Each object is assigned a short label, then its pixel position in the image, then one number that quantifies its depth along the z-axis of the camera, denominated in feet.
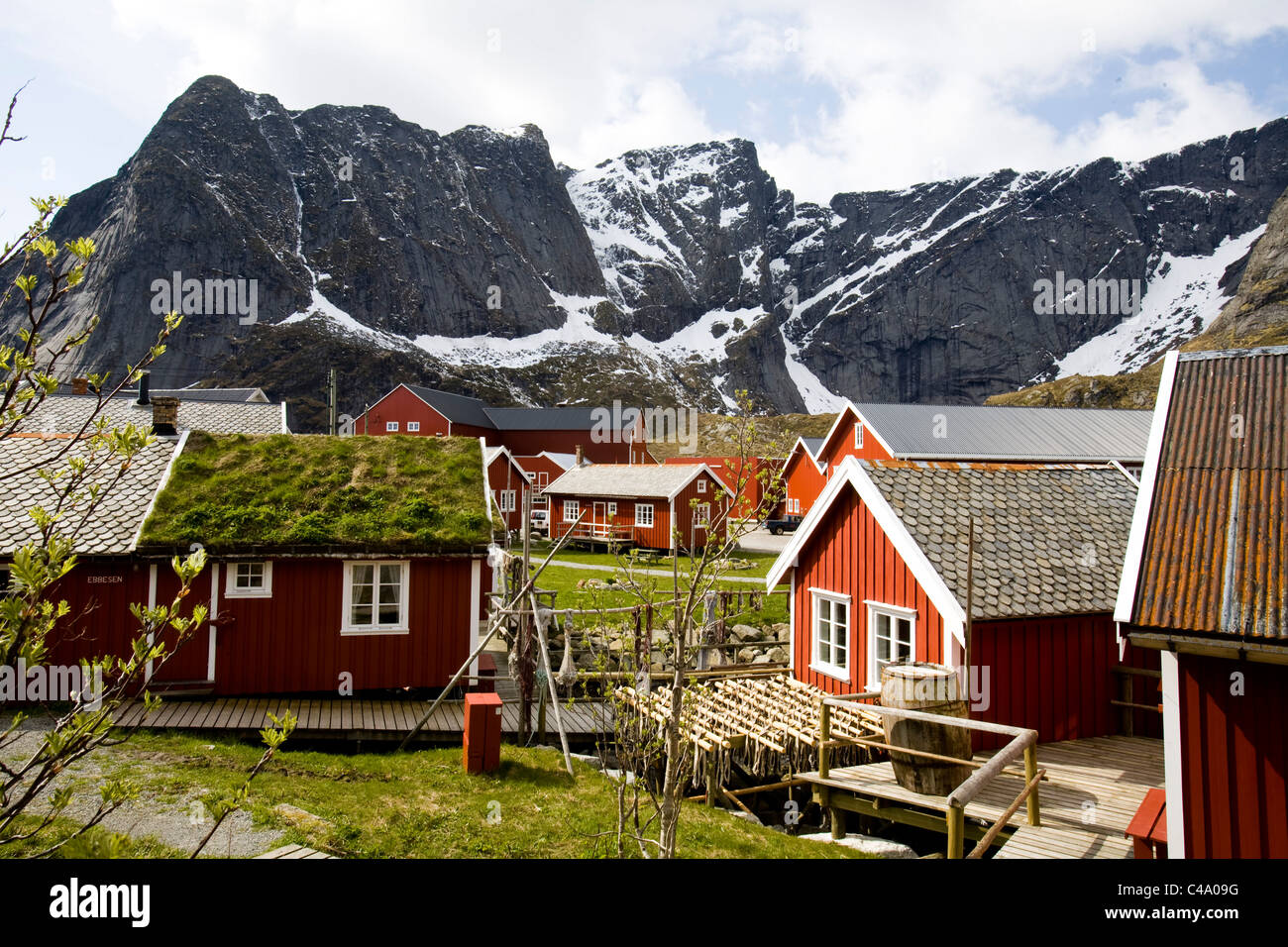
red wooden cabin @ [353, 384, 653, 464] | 231.91
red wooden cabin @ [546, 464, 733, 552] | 125.80
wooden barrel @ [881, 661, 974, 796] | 29.63
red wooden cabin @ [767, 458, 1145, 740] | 34.94
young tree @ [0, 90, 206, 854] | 8.85
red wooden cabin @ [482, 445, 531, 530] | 136.84
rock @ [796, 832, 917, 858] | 28.17
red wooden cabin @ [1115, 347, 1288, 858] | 19.98
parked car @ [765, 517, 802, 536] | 151.39
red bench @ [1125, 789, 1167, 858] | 20.54
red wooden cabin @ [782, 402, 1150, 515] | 118.21
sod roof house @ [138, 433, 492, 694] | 43.09
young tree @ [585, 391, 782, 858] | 16.12
